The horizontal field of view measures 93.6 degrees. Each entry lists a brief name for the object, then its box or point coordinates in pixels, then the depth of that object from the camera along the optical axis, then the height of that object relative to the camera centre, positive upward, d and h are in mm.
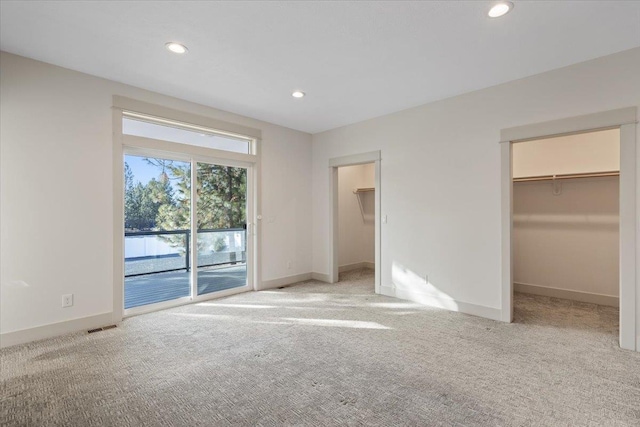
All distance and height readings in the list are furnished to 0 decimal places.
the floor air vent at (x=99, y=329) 3232 -1243
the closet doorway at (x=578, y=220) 2801 -117
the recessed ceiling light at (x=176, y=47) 2729 +1551
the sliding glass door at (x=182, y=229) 3850 -200
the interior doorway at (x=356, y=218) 6551 -103
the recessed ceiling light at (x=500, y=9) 2211 +1532
